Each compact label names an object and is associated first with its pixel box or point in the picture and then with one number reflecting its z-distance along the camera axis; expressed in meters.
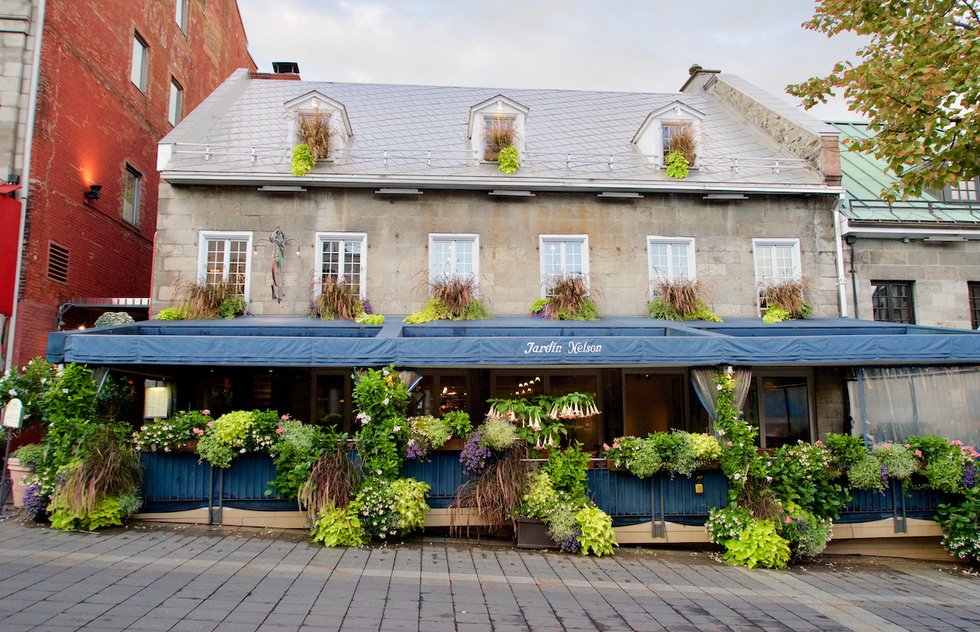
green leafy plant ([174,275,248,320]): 11.42
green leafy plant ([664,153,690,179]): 13.12
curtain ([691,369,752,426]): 8.94
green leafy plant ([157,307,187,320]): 11.32
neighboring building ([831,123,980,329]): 13.05
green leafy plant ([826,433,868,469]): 8.76
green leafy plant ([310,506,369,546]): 7.86
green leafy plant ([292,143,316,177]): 12.13
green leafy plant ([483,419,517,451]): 8.24
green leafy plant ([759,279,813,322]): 12.41
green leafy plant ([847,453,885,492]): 8.66
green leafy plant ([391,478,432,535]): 8.01
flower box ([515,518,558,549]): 8.28
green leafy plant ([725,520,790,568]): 8.09
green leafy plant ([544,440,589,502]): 8.34
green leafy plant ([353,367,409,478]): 8.28
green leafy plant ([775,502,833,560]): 8.27
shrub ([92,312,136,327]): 11.16
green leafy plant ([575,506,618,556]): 8.10
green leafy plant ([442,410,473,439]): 8.61
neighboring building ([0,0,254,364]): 11.69
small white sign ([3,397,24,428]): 8.55
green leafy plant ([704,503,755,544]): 8.31
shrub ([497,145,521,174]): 12.91
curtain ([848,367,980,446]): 10.01
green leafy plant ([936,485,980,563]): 8.76
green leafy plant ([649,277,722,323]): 12.22
